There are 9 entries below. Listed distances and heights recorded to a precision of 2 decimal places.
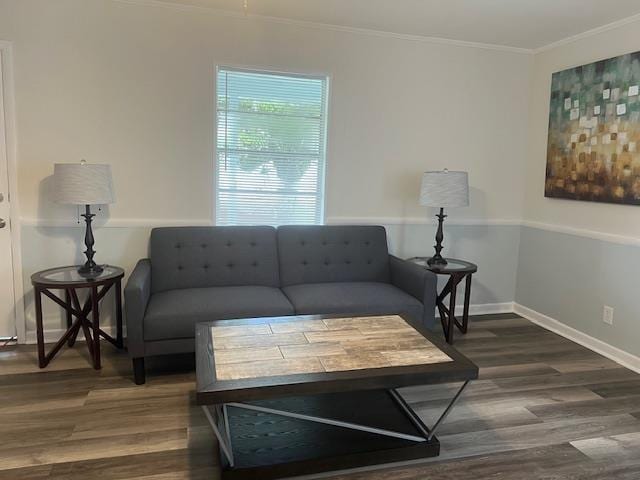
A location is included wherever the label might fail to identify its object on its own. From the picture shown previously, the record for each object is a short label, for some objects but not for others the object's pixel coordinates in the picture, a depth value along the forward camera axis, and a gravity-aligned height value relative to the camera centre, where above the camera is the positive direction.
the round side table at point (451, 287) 3.43 -0.76
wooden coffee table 1.84 -0.78
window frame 3.40 +0.41
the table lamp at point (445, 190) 3.45 -0.03
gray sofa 2.68 -0.69
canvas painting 3.13 +0.42
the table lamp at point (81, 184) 2.78 -0.06
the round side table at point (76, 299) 2.78 -0.78
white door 3.04 -0.57
